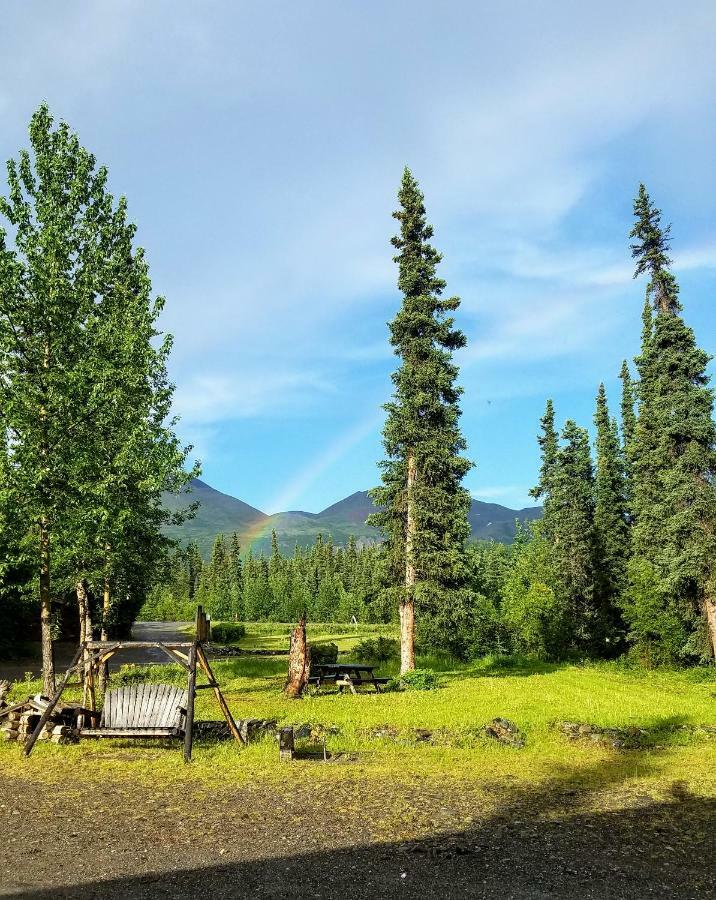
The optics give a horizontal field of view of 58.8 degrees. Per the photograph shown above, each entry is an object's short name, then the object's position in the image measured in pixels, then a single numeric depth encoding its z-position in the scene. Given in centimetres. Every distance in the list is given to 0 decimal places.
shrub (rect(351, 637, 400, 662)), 3641
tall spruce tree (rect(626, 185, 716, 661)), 3045
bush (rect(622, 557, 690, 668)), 3584
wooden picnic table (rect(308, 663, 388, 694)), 2183
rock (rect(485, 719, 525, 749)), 1386
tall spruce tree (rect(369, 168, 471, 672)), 2645
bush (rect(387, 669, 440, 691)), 2342
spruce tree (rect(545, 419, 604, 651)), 4738
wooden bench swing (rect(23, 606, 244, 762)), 1259
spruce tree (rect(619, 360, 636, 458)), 5615
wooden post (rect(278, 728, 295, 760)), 1206
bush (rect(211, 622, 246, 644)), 6153
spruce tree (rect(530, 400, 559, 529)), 5894
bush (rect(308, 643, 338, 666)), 3628
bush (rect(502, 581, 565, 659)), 4369
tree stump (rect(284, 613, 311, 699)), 2106
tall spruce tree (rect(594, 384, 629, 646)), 4794
